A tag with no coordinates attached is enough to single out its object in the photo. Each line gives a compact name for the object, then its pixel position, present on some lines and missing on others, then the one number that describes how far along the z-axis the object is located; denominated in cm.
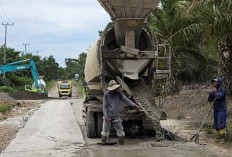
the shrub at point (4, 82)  4858
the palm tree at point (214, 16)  1251
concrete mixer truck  993
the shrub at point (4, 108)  2097
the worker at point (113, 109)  957
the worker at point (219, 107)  981
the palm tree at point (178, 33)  1873
